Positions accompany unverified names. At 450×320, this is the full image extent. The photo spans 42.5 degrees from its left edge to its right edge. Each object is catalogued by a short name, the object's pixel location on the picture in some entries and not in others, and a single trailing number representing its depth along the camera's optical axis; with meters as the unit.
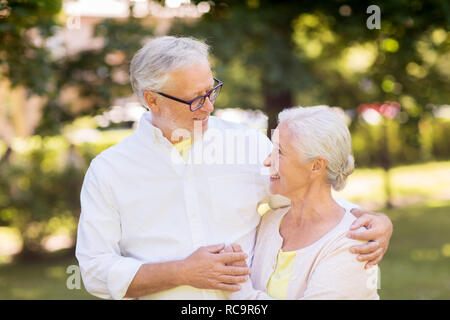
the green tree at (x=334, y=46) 6.50
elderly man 2.44
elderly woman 2.38
